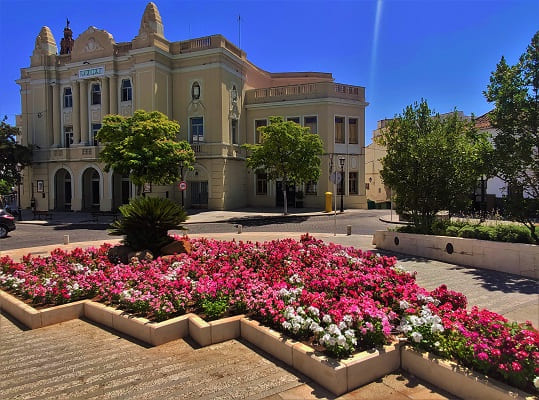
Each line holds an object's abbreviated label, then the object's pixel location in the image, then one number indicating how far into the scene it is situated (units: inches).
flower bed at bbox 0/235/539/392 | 139.6
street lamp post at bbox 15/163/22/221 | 1405.0
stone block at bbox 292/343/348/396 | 134.1
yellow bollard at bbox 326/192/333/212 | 1194.4
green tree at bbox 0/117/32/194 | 1330.0
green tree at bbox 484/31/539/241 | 345.1
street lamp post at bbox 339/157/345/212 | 1114.7
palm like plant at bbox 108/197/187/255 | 362.3
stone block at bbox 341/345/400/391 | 137.9
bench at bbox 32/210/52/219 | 1051.3
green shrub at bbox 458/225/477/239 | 376.5
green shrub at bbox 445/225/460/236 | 400.2
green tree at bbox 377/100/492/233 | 419.8
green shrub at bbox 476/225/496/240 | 359.9
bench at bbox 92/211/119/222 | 1009.7
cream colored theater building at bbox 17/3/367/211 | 1222.9
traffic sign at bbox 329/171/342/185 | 665.0
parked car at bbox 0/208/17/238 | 689.6
